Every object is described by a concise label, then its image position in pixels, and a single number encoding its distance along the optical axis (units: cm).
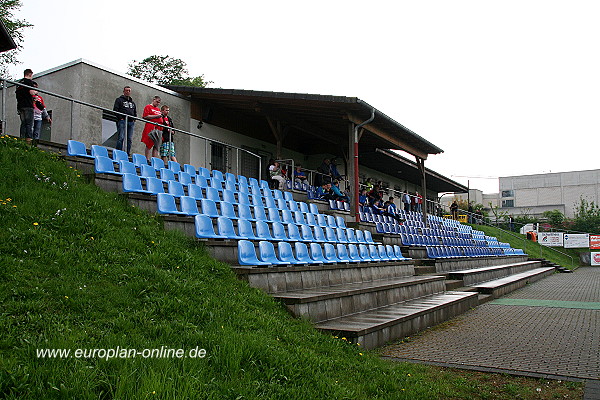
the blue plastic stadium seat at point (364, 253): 1041
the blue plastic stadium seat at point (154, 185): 843
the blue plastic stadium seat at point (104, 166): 820
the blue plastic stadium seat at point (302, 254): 825
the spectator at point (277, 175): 1445
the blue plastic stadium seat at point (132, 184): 775
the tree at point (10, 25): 2547
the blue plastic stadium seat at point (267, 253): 735
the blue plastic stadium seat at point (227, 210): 897
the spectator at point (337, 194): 1620
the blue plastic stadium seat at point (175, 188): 868
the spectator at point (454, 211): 3359
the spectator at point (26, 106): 867
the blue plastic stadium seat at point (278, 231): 894
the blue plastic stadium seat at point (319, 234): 1057
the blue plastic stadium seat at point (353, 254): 991
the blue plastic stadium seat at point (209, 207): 849
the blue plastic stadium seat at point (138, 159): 986
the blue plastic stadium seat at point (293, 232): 952
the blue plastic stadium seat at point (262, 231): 845
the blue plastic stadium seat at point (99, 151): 907
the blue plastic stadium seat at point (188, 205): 800
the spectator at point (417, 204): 2737
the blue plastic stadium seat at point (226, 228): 764
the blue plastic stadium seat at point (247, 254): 676
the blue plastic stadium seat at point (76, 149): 850
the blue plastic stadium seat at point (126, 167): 868
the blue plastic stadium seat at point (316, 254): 872
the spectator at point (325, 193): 1622
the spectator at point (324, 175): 1739
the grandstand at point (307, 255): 674
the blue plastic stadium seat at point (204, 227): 715
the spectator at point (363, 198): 1781
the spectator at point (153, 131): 1106
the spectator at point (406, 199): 2519
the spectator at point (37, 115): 925
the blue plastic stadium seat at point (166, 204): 743
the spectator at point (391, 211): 1797
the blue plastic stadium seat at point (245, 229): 809
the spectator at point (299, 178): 1616
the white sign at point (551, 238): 3538
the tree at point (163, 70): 3891
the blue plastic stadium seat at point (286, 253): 782
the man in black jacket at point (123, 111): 1044
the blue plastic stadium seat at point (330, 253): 911
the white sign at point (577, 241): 3350
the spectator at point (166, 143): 1144
